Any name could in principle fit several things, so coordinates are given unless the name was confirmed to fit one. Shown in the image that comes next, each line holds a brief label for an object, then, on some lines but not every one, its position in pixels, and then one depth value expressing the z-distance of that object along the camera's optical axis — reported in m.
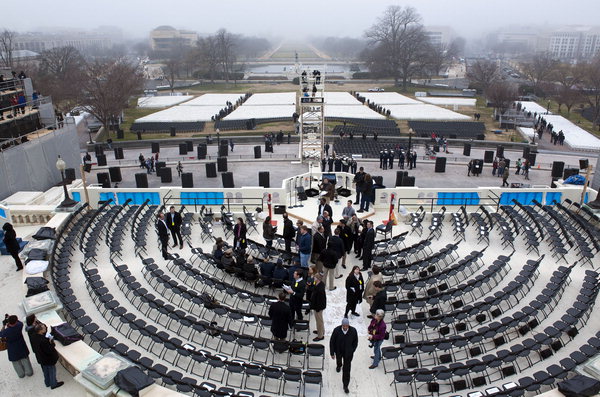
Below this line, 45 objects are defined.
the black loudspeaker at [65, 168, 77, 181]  27.04
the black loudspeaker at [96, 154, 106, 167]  32.97
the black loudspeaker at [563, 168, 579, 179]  28.33
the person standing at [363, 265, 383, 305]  11.04
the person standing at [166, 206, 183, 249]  15.20
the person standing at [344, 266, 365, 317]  10.89
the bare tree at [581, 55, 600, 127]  50.06
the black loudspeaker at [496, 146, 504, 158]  33.66
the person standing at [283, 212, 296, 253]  14.42
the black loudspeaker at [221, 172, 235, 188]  25.84
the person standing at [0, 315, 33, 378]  8.93
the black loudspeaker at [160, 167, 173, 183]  28.47
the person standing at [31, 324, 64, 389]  8.59
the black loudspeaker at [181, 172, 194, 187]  25.77
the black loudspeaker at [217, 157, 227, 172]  30.56
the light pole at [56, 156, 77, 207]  17.98
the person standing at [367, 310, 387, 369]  9.39
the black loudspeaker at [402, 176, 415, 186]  24.95
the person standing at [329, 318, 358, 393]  8.84
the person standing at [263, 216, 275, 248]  14.98
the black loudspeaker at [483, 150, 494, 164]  33.16
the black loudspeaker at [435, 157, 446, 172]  31.09
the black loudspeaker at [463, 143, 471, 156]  36.09
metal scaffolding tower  29.73
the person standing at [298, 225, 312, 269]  12.88
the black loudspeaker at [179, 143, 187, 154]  35.69
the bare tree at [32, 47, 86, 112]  50.91
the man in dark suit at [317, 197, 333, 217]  15.52
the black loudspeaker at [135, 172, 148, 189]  25.42
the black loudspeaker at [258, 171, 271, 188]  26.12
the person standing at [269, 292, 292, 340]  9.93
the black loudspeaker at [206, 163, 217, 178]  29.86
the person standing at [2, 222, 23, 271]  14.21
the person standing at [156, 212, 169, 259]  14.34
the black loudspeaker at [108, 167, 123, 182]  28.36
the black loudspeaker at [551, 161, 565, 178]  29.28
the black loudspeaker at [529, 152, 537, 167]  31.64
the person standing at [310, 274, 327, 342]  10.36
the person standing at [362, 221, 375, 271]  13.49
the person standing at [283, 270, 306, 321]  10.56
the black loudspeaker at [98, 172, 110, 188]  26.08
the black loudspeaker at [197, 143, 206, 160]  34.53
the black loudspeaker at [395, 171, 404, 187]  25.77
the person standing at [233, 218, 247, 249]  14.19
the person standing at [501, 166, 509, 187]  26.78
